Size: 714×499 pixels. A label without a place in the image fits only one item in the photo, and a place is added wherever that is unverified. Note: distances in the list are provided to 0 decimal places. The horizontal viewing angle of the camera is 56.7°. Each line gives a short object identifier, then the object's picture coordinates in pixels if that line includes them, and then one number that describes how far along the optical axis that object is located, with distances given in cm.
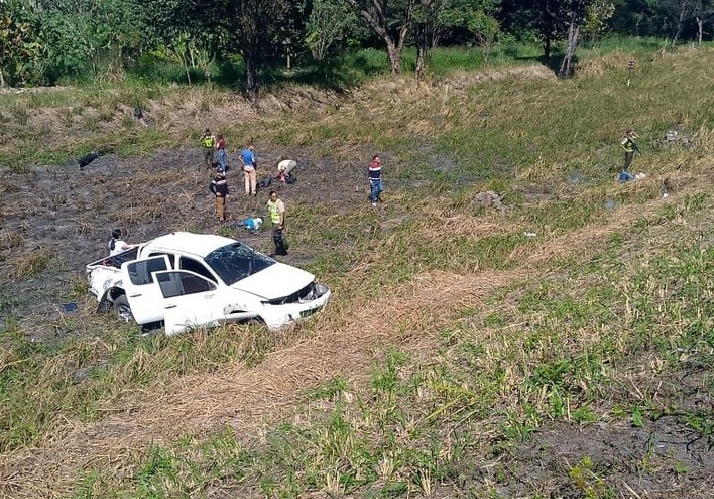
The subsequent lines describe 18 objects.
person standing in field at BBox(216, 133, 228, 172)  1850
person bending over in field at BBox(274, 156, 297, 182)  1912
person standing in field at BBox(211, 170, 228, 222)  1534
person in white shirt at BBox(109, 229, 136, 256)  1275
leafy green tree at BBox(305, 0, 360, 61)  3331
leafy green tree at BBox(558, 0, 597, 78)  3498
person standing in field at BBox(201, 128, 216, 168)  2009
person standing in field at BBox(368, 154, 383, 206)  1680
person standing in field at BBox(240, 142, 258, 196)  1772
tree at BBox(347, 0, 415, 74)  3303
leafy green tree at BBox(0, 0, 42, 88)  2838
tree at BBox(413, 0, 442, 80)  3281
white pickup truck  1018
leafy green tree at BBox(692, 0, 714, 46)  5034
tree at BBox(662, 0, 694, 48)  4969
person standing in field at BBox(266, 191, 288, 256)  1366
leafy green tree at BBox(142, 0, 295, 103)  2650
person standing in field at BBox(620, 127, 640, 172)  1889
